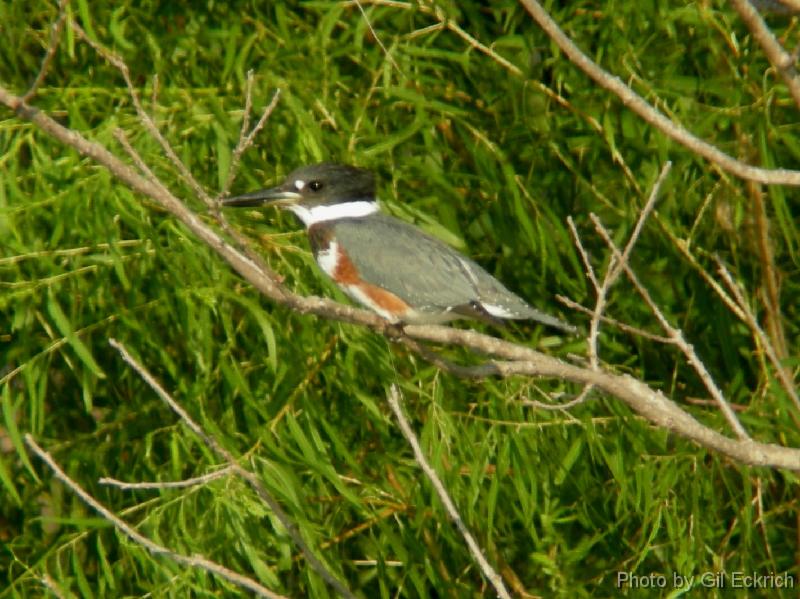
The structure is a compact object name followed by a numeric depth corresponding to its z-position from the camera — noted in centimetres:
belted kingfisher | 1307
